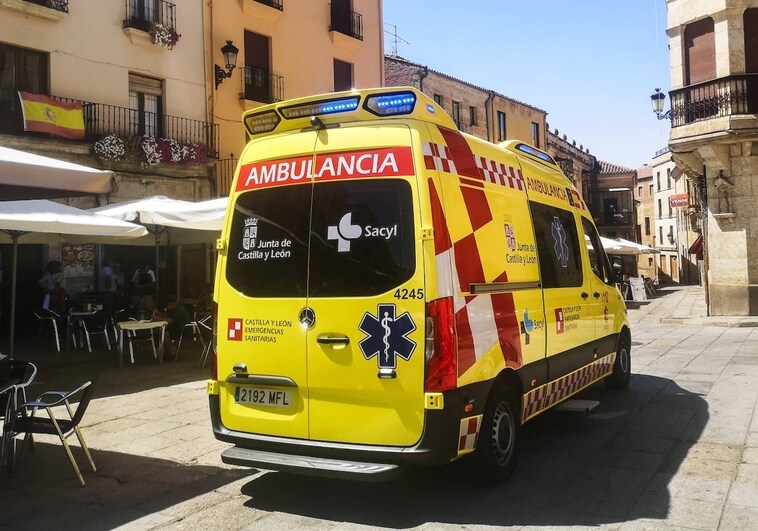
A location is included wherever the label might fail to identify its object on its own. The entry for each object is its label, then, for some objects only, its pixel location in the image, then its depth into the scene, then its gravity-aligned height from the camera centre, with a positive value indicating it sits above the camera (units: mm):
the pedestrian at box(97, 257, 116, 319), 14121 -251
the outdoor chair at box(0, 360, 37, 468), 4953 -899
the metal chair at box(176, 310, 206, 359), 10862 -906
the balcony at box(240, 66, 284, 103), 19750 +5799
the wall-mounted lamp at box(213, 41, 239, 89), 18391 +6042
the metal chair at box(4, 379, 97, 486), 4832 -1100
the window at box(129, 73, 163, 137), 16859 +4498
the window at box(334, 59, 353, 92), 22906 +6942
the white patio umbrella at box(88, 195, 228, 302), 10211 +1006
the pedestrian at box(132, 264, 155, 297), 14883 -118
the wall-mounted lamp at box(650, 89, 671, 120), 18891 +4676
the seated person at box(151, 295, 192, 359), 10859 -792
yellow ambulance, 4000 -170
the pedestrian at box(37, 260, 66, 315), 12702 -212
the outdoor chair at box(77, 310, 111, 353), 11956 -850
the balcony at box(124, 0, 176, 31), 16719 +6880
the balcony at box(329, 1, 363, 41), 22703 +8836
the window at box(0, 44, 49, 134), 14172 +4512
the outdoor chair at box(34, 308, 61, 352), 11406 -668
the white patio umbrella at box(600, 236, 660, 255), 25916 +761
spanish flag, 14062 +3608
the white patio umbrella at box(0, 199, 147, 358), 8344 +749
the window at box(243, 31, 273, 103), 19844 +6273
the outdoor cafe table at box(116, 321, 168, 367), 9977 -768
